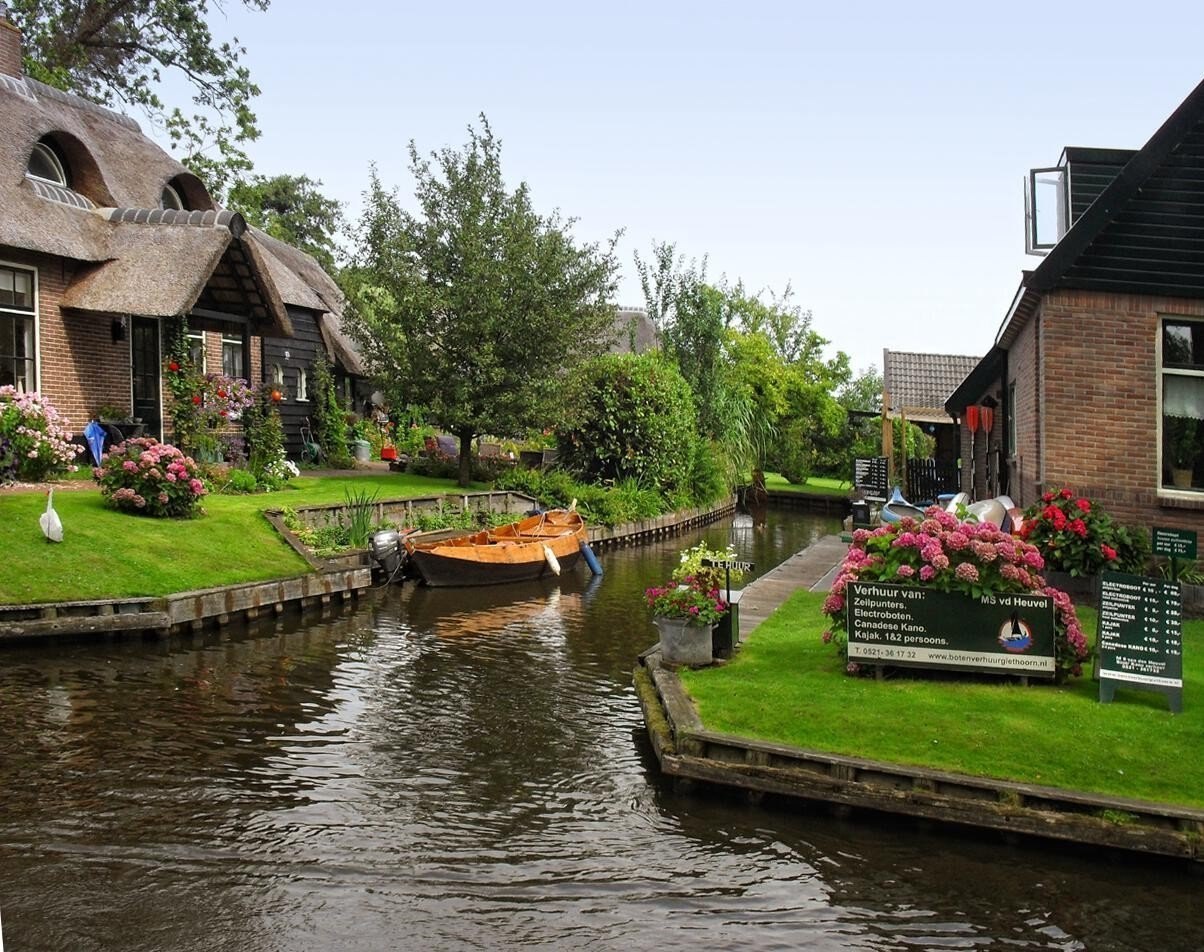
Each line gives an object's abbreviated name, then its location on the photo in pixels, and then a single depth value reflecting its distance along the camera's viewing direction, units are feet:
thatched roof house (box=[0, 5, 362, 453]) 69.67
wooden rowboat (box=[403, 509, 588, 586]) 63.72
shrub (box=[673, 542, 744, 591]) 35.55
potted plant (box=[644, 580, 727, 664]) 34.88
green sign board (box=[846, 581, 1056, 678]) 31.07
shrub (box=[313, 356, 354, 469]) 104.12
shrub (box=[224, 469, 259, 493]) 71.46
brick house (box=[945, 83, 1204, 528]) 43.27
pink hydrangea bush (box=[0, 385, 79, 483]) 60.39
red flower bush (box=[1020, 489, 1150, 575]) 42.65
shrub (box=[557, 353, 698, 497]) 100.22
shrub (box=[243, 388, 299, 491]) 77.82
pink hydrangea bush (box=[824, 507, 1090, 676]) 31.17
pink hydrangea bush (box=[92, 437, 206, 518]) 56.39
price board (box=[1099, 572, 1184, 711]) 28.68
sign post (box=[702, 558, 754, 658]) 36.06
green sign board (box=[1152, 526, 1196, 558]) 41.39
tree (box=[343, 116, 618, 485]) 91.15
